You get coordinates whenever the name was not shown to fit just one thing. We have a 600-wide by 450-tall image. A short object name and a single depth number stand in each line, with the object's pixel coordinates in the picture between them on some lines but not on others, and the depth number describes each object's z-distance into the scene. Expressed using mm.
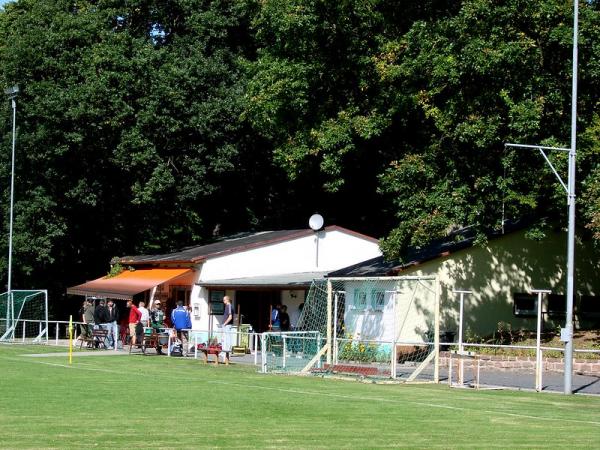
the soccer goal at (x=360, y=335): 28156
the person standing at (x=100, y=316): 38969
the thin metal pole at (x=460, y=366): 25220
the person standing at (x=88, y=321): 39594
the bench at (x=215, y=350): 31703
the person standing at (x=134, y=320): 37062
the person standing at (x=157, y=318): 37406
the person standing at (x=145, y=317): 37938
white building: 42531
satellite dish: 43312
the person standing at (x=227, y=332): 31984
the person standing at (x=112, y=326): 38625
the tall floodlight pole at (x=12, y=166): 47156
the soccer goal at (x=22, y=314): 44469
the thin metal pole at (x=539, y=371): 24569
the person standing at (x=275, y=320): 36978
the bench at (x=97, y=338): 38469
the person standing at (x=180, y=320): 37125
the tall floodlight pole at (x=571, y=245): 24531
